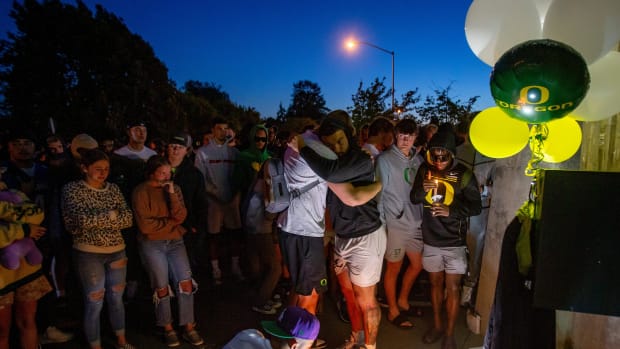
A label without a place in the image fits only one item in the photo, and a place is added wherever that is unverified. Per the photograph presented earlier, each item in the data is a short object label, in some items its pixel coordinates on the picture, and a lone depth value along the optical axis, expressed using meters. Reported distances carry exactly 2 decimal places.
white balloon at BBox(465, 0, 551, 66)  2.14
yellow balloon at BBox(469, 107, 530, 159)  2.31
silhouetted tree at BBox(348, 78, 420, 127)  15.37
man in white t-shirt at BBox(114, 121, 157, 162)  5.01
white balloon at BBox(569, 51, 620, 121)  1.92
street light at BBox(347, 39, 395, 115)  16.02
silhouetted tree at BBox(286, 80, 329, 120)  55.78
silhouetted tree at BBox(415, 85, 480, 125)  13.76
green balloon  1.69
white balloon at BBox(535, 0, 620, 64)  1.85
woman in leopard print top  3.20
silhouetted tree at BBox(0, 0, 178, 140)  22.05
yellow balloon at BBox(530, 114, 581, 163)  2.14
